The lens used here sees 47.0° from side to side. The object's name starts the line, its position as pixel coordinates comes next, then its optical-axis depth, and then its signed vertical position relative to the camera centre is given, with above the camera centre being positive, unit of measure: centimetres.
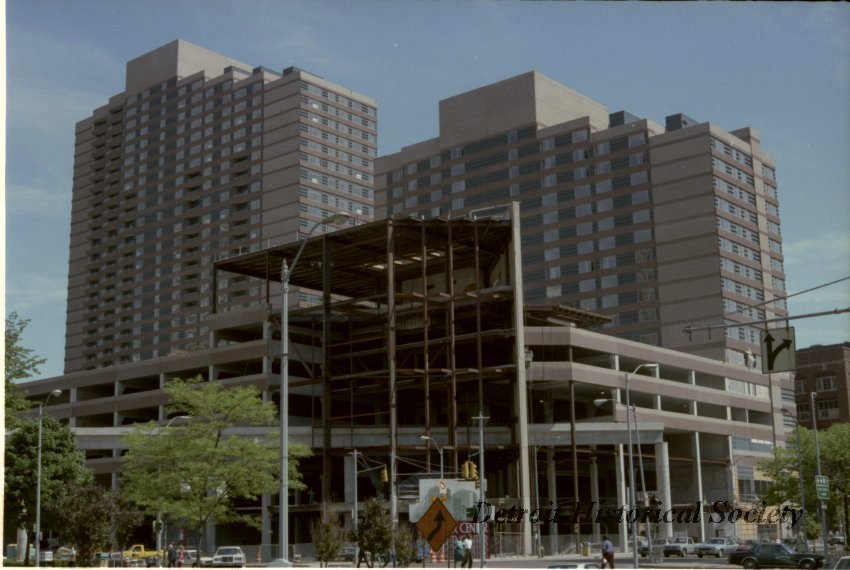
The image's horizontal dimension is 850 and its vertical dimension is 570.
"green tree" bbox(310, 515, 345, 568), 5859 -327
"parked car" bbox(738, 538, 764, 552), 7229 -521
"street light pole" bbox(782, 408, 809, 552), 7468 -131
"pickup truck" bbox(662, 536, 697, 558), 7887 -558
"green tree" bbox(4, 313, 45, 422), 4666 +598
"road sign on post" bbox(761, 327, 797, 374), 2434 +307
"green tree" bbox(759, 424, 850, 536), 7825 +33
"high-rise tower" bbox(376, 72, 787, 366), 12531 +3762
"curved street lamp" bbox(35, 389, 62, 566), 5440 -126
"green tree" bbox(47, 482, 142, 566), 4734 -140
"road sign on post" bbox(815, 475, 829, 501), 6500 -71
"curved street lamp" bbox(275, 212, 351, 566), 2612 +134
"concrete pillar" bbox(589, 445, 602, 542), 9869 -27
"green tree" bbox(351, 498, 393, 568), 5384 -269
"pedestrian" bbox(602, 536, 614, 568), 4700 -347
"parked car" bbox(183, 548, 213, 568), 6754 -514
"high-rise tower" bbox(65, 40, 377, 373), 16412 +5273
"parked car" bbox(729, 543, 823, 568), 5222 -445
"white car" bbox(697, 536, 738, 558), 7781 -556
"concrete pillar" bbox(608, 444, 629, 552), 9106 -124
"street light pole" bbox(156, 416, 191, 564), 5888 -252
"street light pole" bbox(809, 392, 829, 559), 6192 -282
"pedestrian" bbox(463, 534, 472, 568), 5449 -396
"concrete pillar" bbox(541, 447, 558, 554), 9362 +58
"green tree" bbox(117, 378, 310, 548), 5447 +142
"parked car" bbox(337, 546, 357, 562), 7498 -535
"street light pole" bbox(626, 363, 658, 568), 5065 -332
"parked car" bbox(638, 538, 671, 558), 7939 -562
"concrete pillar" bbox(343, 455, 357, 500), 8625 +68
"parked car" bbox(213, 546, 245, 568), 6769 -488
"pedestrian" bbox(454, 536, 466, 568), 5327 -378
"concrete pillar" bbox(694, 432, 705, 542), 10550 +101
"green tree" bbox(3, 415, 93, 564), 6347 +142
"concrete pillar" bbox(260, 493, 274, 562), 8781 -331
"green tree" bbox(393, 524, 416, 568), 5412 -351
